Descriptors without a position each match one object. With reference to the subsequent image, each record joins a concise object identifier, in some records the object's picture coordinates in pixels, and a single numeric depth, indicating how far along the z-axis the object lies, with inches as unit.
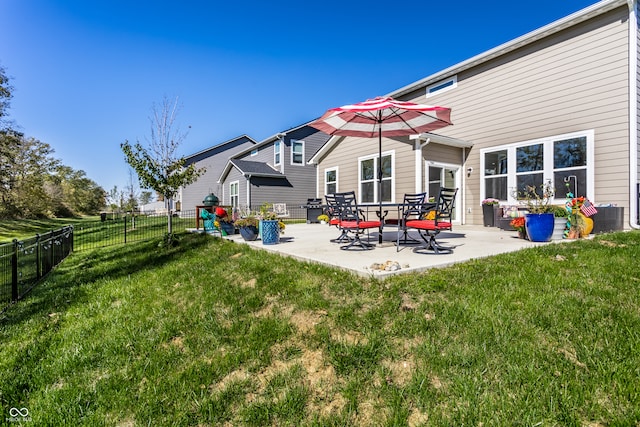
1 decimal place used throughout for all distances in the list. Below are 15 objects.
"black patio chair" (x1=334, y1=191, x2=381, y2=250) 187.9
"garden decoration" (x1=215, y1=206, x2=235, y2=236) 286.8
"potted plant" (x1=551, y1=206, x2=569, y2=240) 207.6
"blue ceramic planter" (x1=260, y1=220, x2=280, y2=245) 225.9
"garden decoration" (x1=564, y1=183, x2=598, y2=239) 212.8
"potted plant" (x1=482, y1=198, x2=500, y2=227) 329.0
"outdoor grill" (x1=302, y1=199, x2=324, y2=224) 490.9
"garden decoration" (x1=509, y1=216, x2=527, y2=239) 225.4
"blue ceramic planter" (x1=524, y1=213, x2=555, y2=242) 205.0
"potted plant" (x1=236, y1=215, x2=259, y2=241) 246.5
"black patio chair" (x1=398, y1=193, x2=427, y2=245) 185.4
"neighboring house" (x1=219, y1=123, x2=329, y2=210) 658.8
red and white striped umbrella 190.1
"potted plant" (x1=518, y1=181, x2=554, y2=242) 205.2
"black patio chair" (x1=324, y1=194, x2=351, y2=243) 201.2
